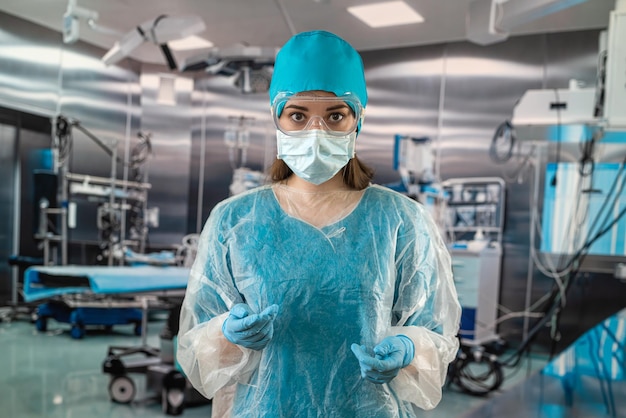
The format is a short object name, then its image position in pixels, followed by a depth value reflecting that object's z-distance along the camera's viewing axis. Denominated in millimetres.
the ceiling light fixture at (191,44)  6188
